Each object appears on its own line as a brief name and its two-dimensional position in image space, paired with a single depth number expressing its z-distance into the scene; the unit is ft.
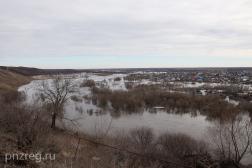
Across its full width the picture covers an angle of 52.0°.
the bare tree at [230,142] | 44.27
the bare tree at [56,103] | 61.77
